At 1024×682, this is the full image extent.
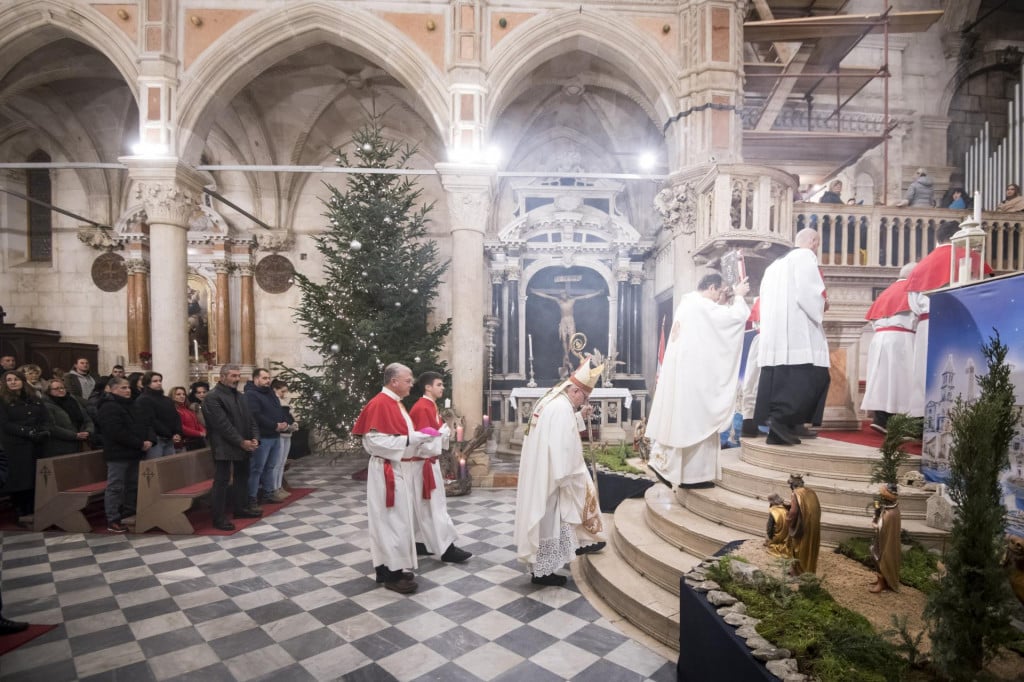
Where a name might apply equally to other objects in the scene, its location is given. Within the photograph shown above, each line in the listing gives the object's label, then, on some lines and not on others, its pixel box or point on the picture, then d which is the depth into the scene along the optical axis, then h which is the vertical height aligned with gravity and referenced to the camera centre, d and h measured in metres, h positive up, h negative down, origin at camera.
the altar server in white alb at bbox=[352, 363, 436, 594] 3.60 -1.28
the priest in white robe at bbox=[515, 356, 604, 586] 3.62 -1.23
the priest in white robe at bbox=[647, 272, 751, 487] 3.79 -0.47
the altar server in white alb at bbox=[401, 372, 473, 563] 3.98 -1.39
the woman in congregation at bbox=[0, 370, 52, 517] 4.88 -1.12
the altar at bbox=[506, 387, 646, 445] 8.97 -1.67
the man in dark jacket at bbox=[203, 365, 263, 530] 4.90 -1.16
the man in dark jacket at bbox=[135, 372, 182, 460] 5.29 -1.00
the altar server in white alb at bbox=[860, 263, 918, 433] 4.49 -0.25
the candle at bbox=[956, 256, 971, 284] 3.16 +0.39
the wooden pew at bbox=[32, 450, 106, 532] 4.96 -1.84
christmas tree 7.36 +0.36
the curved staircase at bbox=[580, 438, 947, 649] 3.04 -1.40
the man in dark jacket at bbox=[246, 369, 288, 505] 5.70 -1.13
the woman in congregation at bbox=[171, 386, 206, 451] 6.21 -1.31
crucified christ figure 11.05 +0.36
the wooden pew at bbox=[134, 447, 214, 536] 4.84 -1.79
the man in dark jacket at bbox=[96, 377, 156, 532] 4.84 -1.27
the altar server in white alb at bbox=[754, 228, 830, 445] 3.82 -0.11
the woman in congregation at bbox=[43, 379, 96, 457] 5.32 -1.15
